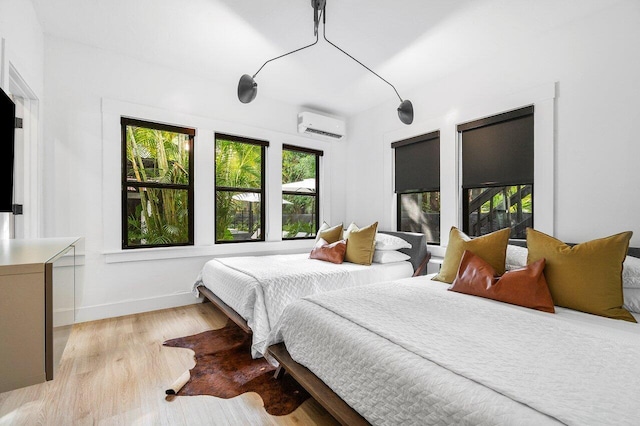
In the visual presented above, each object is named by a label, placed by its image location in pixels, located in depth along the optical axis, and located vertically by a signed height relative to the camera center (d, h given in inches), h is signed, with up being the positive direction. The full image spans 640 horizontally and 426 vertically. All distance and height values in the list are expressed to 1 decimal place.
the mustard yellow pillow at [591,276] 68.3 -14.5
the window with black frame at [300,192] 179.3 +13.2
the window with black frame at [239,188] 156.9 +13.3
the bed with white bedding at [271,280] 95.8 -24.1
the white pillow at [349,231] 143.1 -8.4
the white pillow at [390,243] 136.6 -13.2
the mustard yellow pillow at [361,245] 131.7 -13.9
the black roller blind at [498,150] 113.7 +25.7
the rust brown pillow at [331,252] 134.0 -17.2
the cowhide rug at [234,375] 73.4 -43.8
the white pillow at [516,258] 90.1 -13.2
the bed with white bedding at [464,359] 35.9 -21.7
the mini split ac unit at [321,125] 171.8 +51.1
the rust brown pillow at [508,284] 72.7 -18.0
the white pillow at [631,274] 71.1 -14.0
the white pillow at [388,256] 133.4 -18.9
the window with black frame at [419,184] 148.6 +15.1
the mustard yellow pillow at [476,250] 91.1 -11.1
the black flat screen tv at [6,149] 63.8 +13.7
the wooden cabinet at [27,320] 35.1 -12.8
